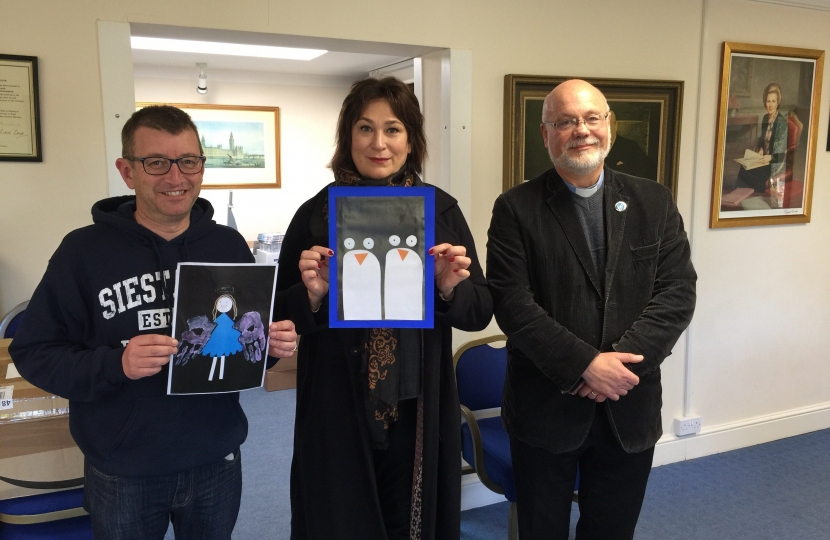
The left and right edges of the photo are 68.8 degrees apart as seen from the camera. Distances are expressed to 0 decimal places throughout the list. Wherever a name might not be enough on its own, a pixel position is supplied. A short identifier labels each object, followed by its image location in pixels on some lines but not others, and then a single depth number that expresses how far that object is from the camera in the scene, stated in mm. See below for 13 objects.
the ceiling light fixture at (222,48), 4797
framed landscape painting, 6254
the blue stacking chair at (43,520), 1727
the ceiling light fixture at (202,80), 5945
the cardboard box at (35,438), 1671
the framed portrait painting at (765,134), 3283
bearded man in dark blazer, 1693
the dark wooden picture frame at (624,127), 2820
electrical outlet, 3436
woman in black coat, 1521
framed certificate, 2092
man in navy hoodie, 1325
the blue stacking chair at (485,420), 2309
